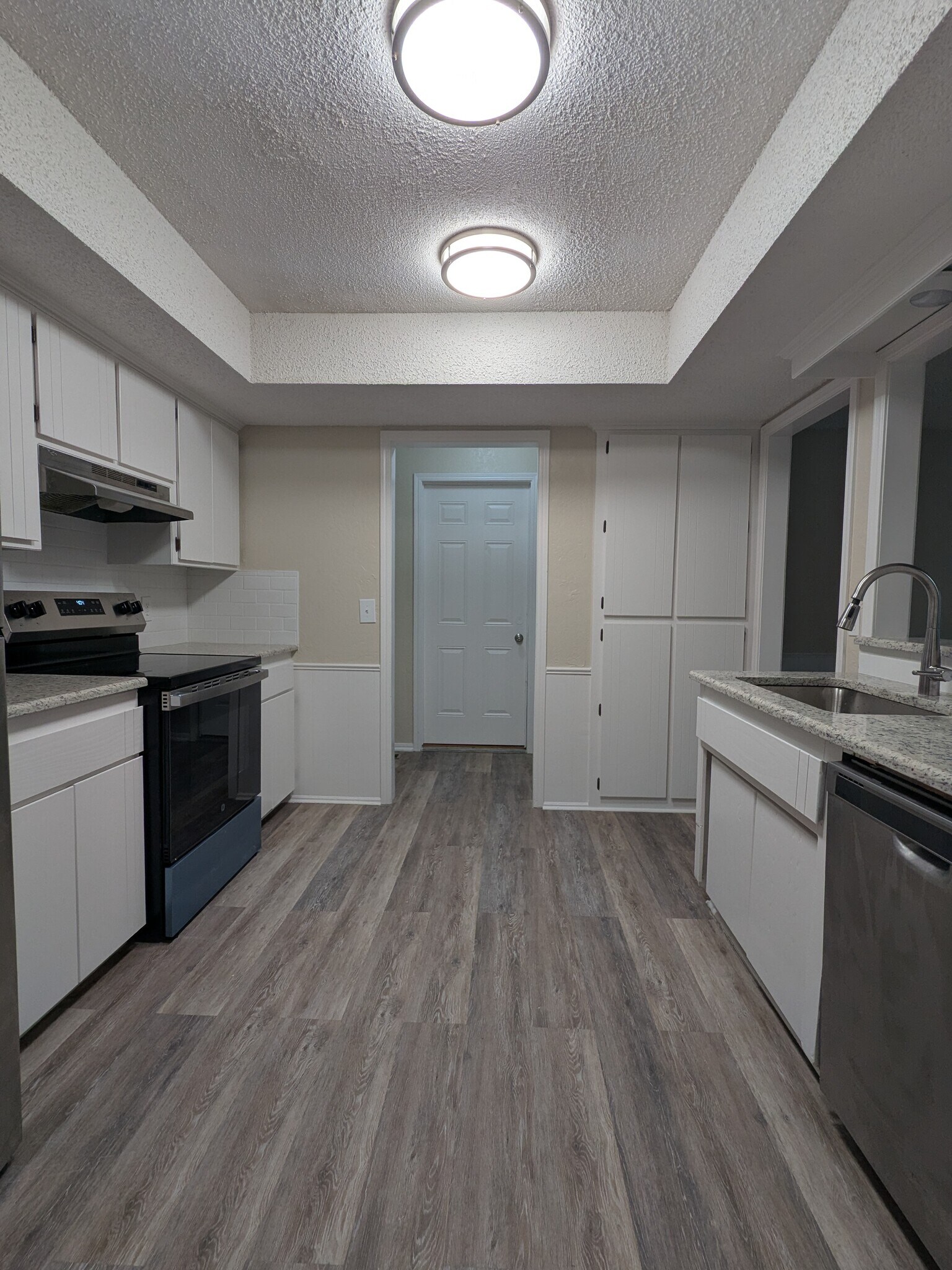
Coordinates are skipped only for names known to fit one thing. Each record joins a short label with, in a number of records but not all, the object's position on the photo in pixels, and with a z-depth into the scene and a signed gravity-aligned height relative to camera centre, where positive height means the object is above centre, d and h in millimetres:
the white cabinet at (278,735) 3043 -745
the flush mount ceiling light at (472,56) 1212 +1141
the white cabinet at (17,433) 1767 +465
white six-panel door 4578 -89
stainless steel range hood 1975 +344
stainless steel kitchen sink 1971 -324
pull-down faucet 1694 -56
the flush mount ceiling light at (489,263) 2064 +1166
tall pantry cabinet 3328 +19
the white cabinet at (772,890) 1474 -826
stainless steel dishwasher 994 -712
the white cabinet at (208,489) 2828 +521
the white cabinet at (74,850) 1518 -726
